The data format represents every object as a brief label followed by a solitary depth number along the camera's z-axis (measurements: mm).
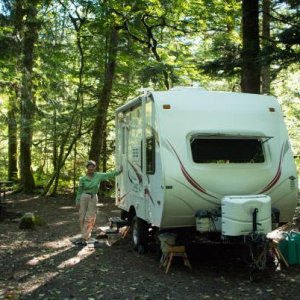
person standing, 9930
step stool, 7875
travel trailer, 7441
